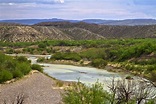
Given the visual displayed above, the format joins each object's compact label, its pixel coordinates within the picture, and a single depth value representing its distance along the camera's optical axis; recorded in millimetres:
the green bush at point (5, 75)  50656
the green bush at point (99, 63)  86812
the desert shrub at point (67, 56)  99362
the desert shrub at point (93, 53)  100919
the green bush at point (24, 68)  60338
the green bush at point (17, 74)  55316
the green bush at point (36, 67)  70131
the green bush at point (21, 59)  78425
